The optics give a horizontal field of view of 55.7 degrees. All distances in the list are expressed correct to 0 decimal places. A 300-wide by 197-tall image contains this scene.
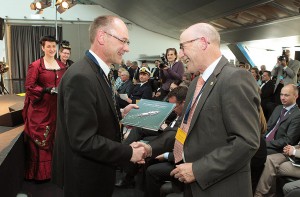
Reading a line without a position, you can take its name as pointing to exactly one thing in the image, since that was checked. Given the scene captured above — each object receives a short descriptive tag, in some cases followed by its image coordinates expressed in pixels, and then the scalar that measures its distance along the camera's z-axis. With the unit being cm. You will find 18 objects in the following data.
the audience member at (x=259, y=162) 221
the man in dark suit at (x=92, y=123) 119
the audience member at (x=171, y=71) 458
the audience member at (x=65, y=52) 399
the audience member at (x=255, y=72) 676
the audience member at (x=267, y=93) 531
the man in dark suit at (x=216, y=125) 112
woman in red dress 294
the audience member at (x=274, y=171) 272
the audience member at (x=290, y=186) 225
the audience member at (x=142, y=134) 287
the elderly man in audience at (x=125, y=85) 579
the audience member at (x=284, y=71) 579
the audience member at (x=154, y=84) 617
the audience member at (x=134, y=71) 787
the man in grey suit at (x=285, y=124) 308
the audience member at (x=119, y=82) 629
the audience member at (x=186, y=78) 447
